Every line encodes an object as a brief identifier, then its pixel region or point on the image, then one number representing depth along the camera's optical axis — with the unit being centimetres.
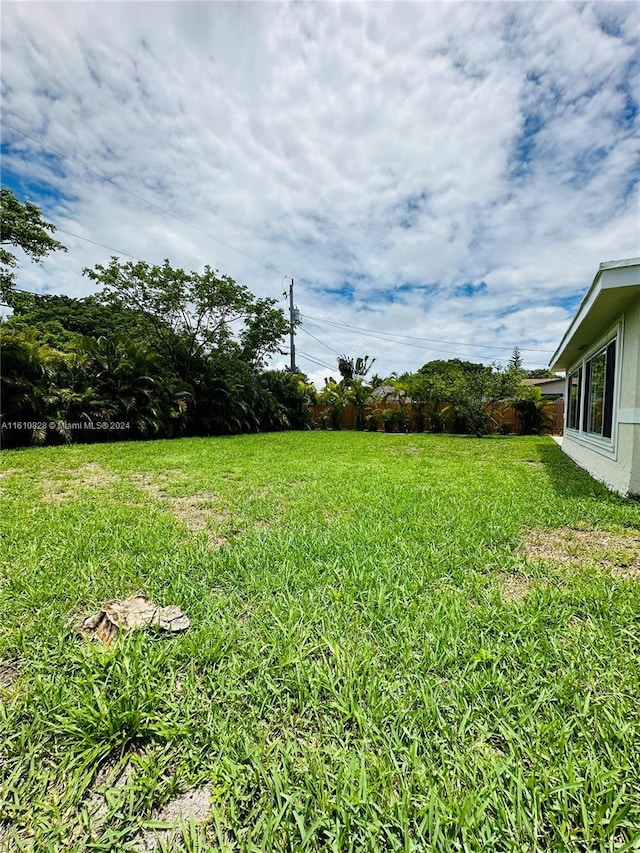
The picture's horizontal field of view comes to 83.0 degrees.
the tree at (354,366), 3366
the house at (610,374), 454
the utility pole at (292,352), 2003
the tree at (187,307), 1238
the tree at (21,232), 1409
